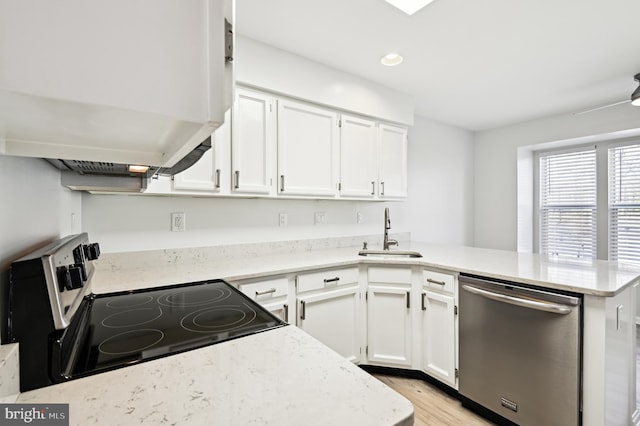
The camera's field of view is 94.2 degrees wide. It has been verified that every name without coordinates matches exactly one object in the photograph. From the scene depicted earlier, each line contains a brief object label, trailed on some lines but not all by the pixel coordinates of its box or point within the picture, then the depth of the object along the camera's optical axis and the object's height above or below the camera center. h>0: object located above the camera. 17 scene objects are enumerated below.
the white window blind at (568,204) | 3.67 +0.09
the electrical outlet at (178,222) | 2.08 -0.08
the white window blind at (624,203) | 3.31 +0.09
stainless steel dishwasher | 1.48 -0.78
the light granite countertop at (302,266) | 1.53 -0.36
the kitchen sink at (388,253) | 2.46 -0.35
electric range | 0.62 -0.36
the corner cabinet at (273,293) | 1.74 -0.50
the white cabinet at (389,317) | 2.21 -0.80
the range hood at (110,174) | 1.01 +0.16
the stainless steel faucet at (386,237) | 2.73 -0.24
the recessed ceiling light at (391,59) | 2.32 +1.21
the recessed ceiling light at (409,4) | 1.74 +1.23
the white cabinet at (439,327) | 2.00 -0.81
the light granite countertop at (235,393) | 0.52 -0.36
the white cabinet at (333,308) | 1.98 -0.68
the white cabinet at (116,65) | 0.33 +0.18
